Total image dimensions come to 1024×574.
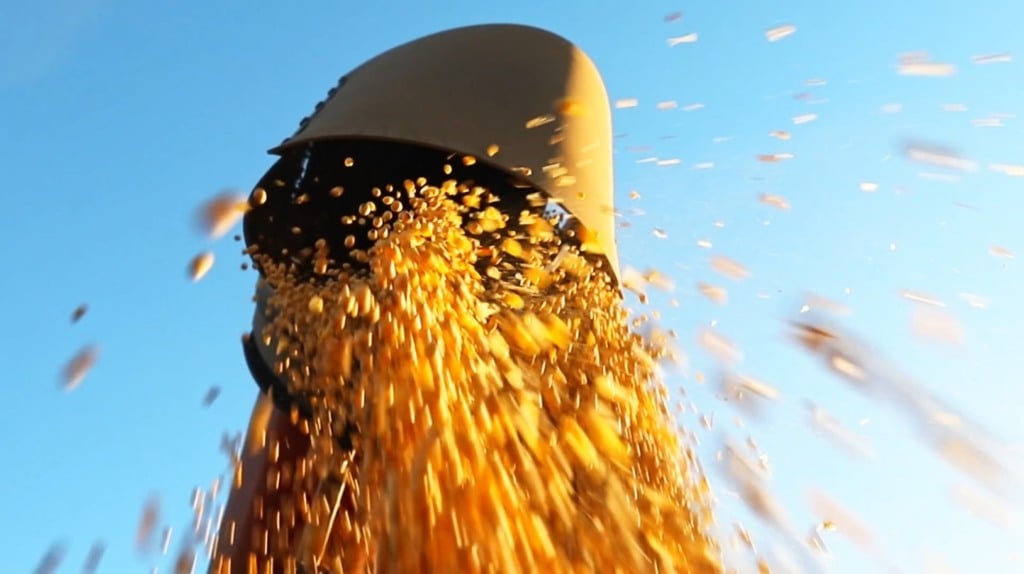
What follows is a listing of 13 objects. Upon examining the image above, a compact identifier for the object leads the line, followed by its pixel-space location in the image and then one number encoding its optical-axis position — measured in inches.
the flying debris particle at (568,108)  151.3
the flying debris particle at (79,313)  146.3
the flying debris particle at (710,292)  157.2
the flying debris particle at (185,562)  147.2
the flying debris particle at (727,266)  157.5
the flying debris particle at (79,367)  146.4
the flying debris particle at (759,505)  138.9
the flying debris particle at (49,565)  136.5
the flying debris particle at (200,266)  142.9
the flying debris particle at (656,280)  165.3
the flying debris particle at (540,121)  146.9
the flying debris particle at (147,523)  147.7
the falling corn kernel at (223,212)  146.3
